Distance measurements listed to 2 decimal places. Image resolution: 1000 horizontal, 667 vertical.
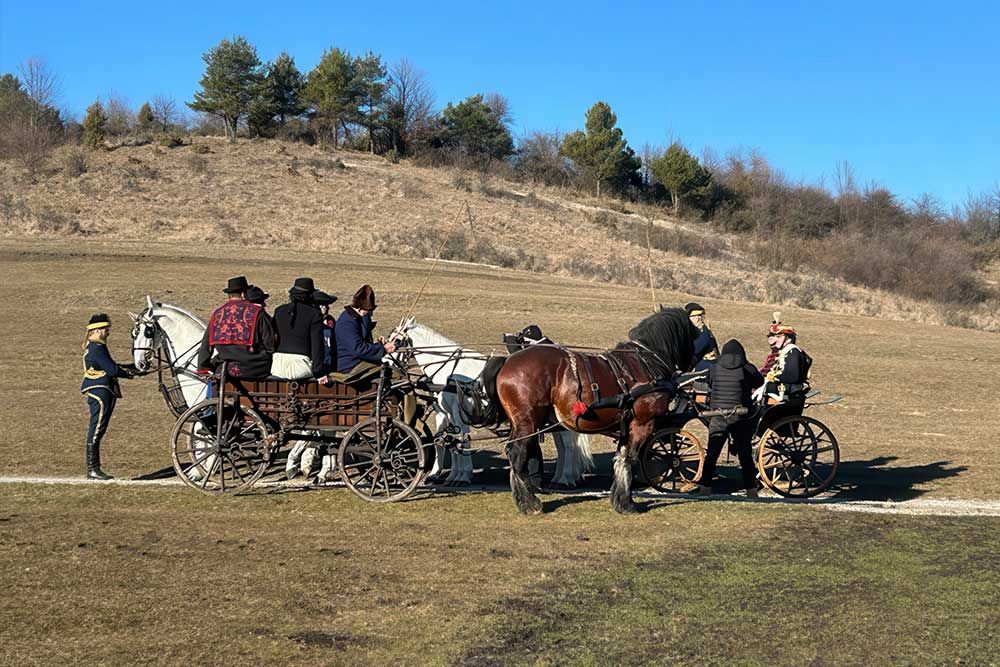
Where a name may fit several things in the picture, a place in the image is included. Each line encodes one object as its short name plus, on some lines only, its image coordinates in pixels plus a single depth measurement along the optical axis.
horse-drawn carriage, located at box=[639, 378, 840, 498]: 11.02
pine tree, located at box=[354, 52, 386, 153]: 76.75
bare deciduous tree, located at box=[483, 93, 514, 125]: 83.43
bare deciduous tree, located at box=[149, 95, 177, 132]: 79.00
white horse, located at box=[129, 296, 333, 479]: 10.98
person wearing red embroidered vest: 9.64
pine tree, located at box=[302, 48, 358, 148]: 75.19
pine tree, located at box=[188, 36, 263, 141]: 71.69
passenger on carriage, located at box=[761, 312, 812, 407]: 11.30
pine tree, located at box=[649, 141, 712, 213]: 76.88
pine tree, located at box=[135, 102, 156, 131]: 73.88
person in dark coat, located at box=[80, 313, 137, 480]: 10.65
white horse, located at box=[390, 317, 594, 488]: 11.26
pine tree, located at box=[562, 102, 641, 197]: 78.38
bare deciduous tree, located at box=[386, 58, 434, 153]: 77.25
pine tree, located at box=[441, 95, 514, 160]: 79.44
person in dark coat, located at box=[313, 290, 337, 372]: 10.03
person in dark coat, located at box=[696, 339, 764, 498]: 10.95
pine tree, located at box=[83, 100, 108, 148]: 61.38
